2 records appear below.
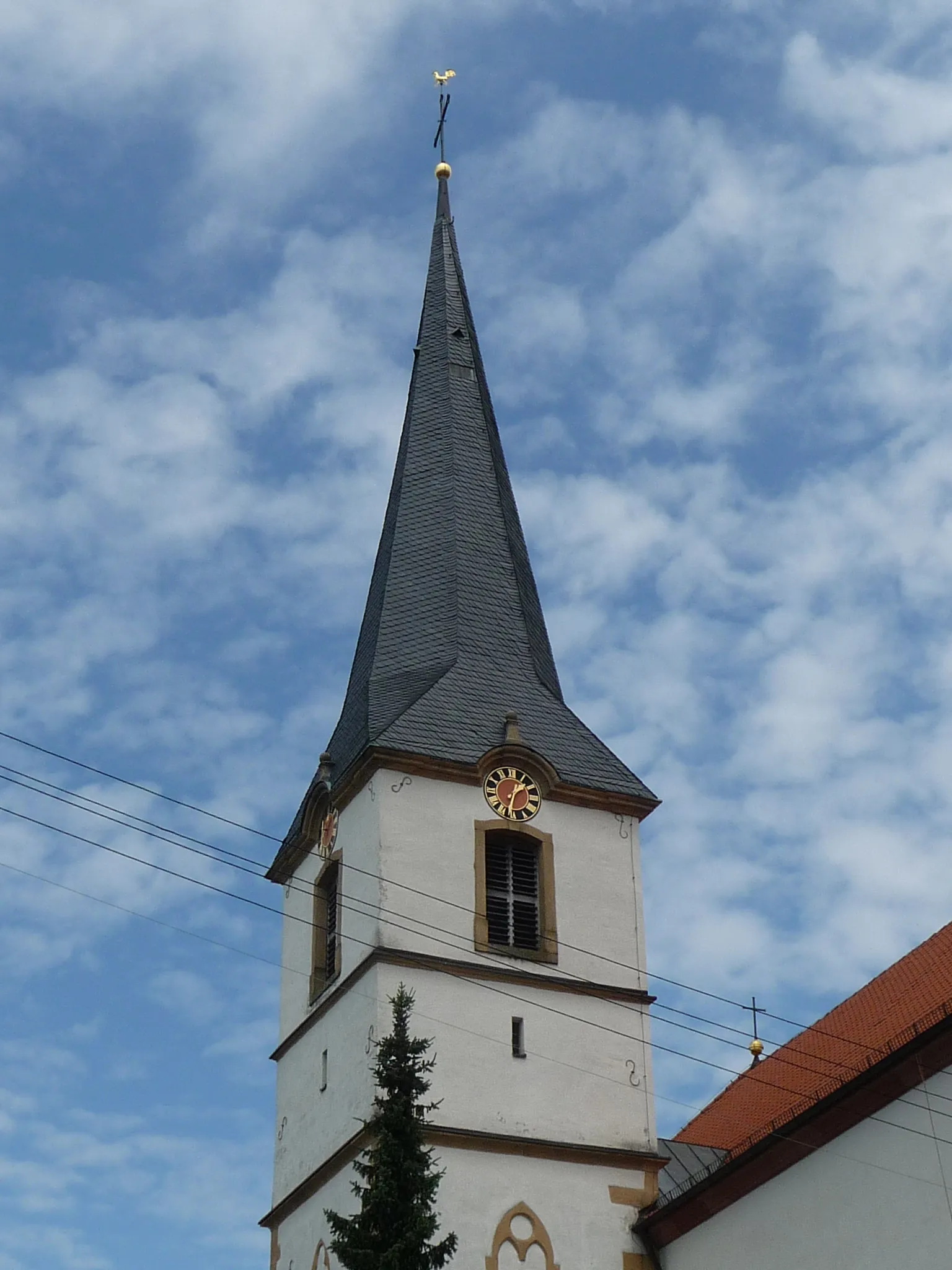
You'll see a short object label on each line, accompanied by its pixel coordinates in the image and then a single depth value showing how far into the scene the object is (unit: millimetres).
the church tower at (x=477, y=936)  27344
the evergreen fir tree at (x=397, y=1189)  20078
